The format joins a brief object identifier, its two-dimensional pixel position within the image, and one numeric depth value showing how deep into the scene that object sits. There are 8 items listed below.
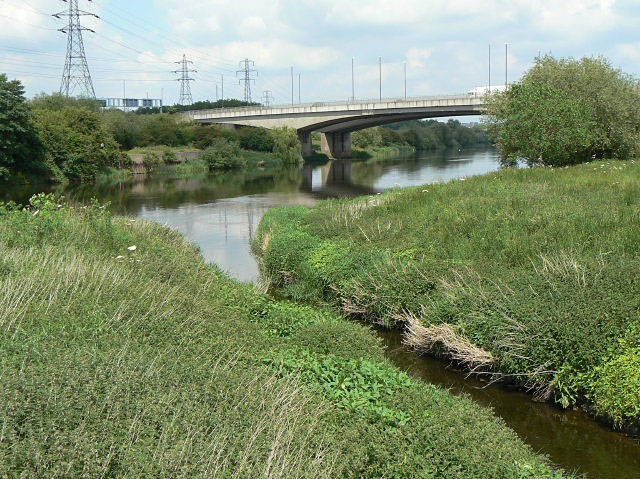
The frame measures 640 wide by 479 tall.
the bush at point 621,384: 9.23
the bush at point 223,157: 73.81
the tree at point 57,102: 68.00
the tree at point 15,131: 44.88
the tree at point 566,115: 36.50
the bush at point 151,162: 68.69
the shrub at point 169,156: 71.44
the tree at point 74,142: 54.31
